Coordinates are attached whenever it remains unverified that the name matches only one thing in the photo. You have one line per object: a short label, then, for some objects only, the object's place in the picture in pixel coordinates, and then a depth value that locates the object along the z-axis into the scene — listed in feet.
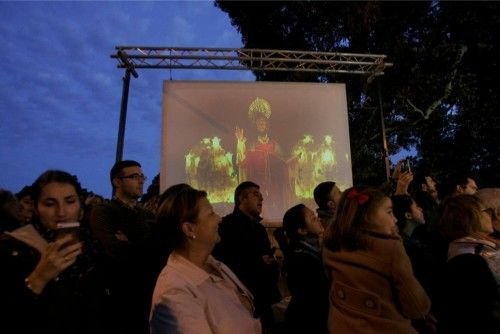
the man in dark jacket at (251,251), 10.06
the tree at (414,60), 40.47
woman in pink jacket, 5.13
